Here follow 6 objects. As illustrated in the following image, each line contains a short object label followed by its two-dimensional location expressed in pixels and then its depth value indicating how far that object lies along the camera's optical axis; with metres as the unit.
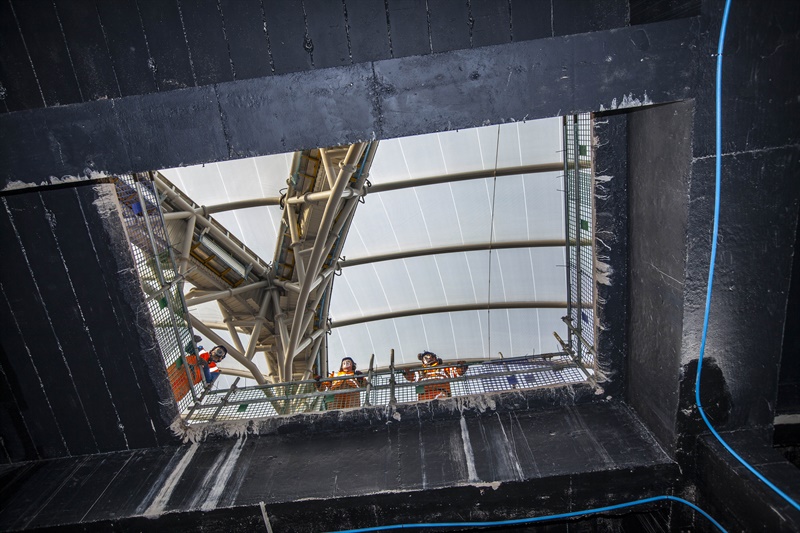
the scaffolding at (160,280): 3.92
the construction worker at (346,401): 4.71
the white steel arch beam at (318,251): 7.15
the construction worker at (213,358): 5.95
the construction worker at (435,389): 4.68
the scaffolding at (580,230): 4.03
